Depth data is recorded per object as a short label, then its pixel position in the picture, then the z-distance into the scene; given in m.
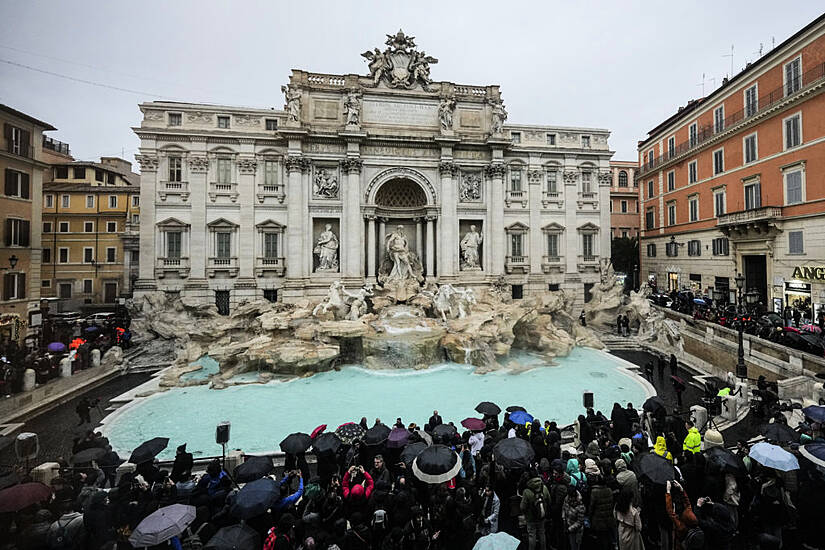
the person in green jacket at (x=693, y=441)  6.82
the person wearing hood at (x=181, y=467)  6.34
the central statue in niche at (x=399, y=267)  22.20
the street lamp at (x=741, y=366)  12.27
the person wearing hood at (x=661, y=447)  7.00
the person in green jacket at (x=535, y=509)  5.00
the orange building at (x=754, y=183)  17.61
